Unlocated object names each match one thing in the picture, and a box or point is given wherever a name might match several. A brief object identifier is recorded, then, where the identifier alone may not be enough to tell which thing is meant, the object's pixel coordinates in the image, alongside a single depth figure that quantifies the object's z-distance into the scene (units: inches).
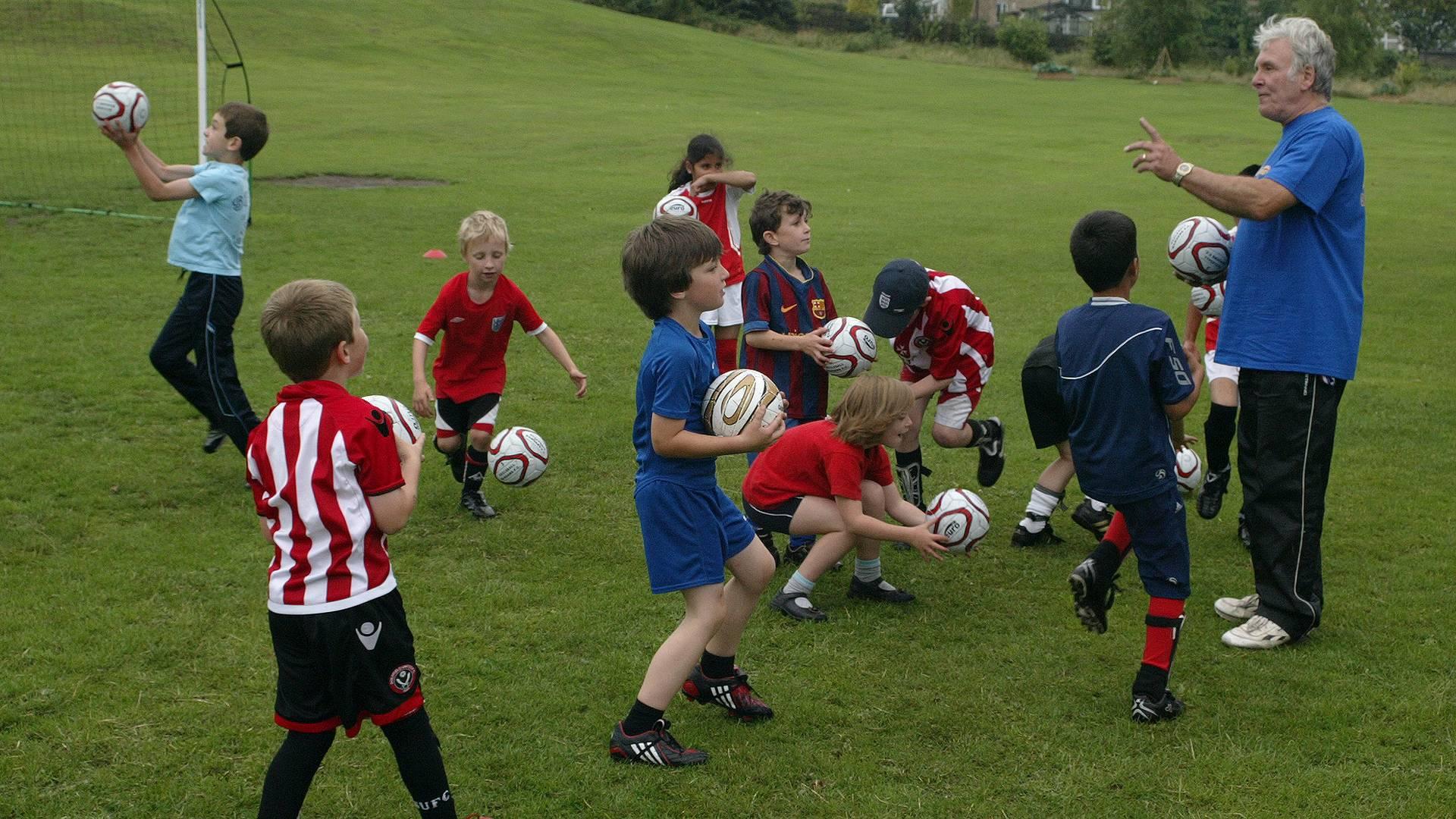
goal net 737.6
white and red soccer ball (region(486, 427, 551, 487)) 258.2
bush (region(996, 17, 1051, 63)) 2484.0
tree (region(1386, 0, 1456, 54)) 3248.0
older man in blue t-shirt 201.0
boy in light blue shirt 283.6
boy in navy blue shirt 182.5
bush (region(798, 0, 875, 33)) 2768.2
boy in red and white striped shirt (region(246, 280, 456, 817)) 134.3
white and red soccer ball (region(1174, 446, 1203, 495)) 274.5
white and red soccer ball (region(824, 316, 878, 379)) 243.6
